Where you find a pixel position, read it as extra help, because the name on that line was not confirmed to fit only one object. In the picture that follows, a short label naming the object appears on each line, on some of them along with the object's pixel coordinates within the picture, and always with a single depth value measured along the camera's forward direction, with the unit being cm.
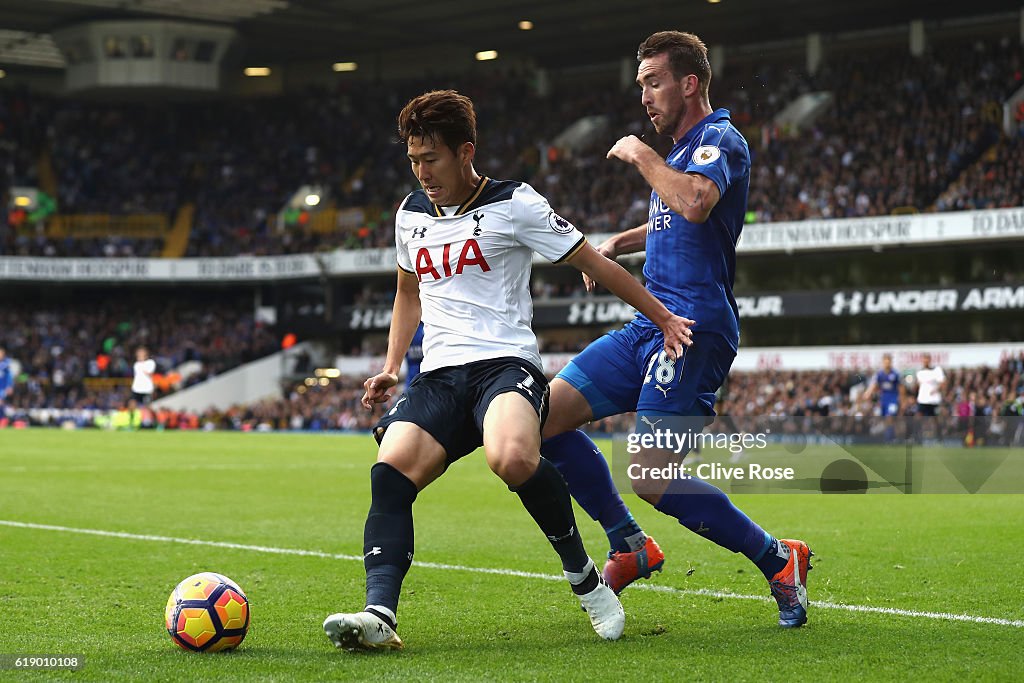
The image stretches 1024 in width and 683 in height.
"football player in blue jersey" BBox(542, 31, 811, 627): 513
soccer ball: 460
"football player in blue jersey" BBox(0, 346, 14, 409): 3005
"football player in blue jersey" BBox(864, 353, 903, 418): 2123
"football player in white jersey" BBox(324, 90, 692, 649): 479
